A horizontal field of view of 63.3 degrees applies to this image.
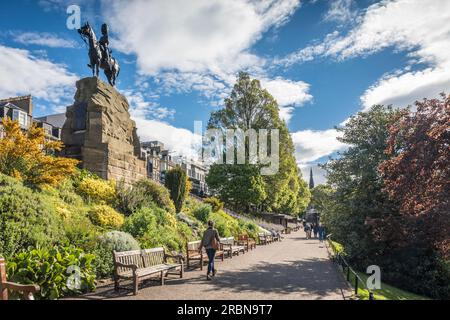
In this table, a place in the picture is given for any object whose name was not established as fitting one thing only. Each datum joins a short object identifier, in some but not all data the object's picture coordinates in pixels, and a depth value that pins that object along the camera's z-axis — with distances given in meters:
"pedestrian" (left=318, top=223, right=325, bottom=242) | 30.10
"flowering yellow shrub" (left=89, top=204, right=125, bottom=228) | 12.03
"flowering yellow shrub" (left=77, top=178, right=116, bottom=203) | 14.31
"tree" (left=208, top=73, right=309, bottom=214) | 39.84
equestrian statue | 17.75
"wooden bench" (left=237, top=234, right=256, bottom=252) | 19.33
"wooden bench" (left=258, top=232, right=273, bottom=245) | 25.25
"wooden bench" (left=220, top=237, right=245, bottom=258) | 15.52
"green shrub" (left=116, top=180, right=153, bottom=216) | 14.71
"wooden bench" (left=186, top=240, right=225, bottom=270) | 11.90
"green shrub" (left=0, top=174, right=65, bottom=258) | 7.91
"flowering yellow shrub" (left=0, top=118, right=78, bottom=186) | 11.65
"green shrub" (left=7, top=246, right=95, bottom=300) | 6.81
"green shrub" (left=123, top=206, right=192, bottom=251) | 12.05
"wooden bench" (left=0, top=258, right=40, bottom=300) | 4.84
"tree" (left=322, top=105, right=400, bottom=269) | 15.06
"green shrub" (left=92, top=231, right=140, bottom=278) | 8.98
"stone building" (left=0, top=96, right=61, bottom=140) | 32.59
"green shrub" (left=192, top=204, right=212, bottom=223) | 21.73
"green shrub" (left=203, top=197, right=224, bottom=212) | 28.29
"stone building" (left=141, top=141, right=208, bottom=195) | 62.20
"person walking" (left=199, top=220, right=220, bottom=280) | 10.35
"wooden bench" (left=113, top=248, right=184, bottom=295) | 7.96
